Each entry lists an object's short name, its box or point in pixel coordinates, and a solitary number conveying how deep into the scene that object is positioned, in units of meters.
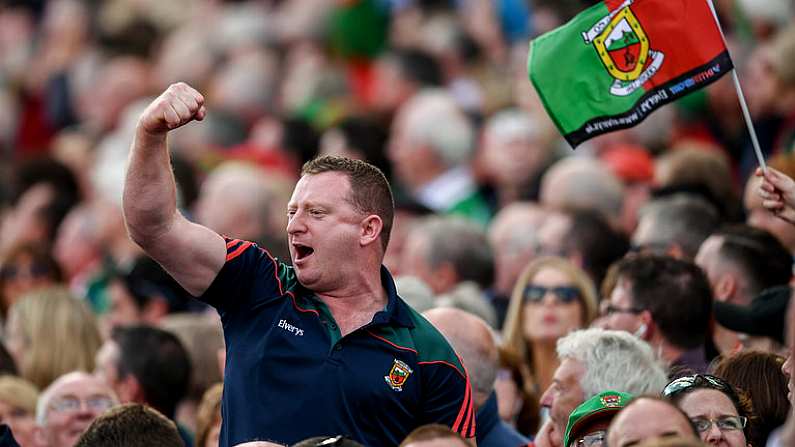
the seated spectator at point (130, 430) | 12.05
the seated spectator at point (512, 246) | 20.37
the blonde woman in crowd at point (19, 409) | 15.56
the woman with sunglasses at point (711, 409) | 11.64
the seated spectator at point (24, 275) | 21.97
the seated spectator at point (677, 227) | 18.00
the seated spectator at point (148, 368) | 16.28
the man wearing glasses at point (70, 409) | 15.14
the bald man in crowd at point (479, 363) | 13.66
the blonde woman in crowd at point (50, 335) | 18.34
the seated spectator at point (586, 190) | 20.77
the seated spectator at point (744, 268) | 15.99
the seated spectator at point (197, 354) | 17.22
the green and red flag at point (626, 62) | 13.57
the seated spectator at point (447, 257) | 19.72
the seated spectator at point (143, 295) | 20.89
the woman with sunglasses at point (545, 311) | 17.14
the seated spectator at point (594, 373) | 13.55
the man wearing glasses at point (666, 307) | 15.09
